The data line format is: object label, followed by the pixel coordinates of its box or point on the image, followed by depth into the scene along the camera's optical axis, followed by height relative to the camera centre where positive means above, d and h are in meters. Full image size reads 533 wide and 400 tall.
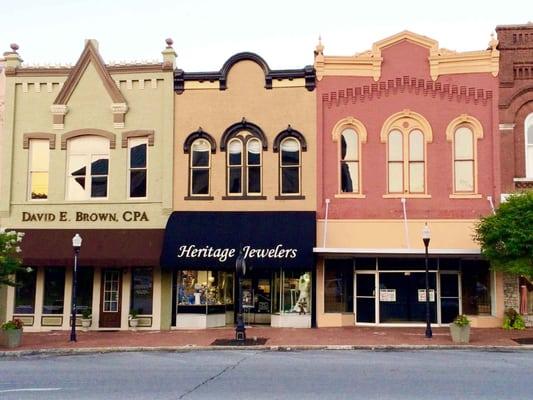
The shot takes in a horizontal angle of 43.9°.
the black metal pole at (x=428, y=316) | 19.69 -1.13
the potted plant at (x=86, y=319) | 23.42 -1.58
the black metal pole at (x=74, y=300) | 20.00 -0.81
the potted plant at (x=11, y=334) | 19.06 -1.75
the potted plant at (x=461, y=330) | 18.52 -1.44
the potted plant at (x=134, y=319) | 23.33 -1.56
